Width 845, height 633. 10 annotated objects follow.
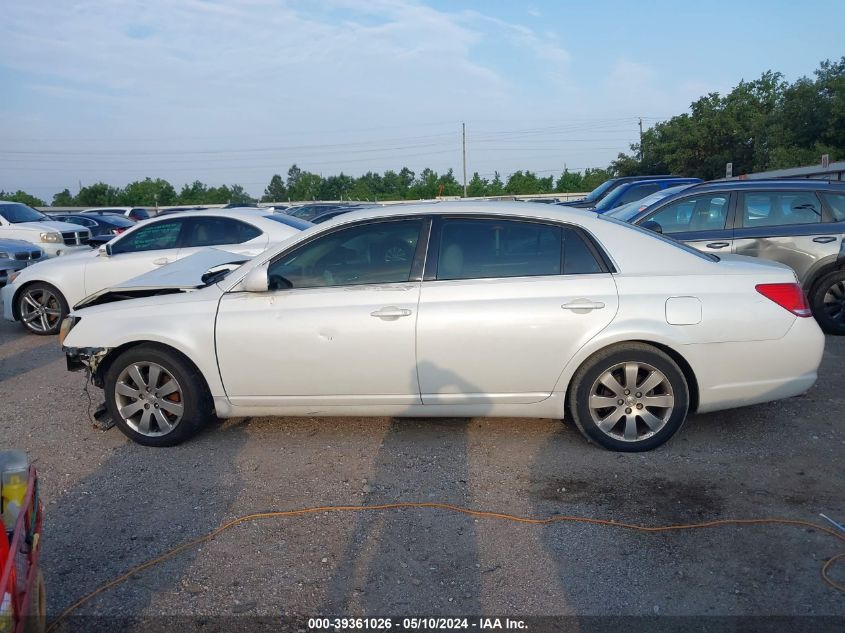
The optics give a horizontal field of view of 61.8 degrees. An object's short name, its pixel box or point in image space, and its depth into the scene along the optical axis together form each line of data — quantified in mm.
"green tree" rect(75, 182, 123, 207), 60156
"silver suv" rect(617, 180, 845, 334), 7891
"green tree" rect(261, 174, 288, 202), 70756
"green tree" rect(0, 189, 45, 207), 56212
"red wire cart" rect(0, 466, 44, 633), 2158
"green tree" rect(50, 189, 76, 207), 63656
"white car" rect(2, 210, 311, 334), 8875
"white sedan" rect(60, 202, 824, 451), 4492
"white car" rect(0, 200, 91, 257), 13781
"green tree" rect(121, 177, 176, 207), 59094
